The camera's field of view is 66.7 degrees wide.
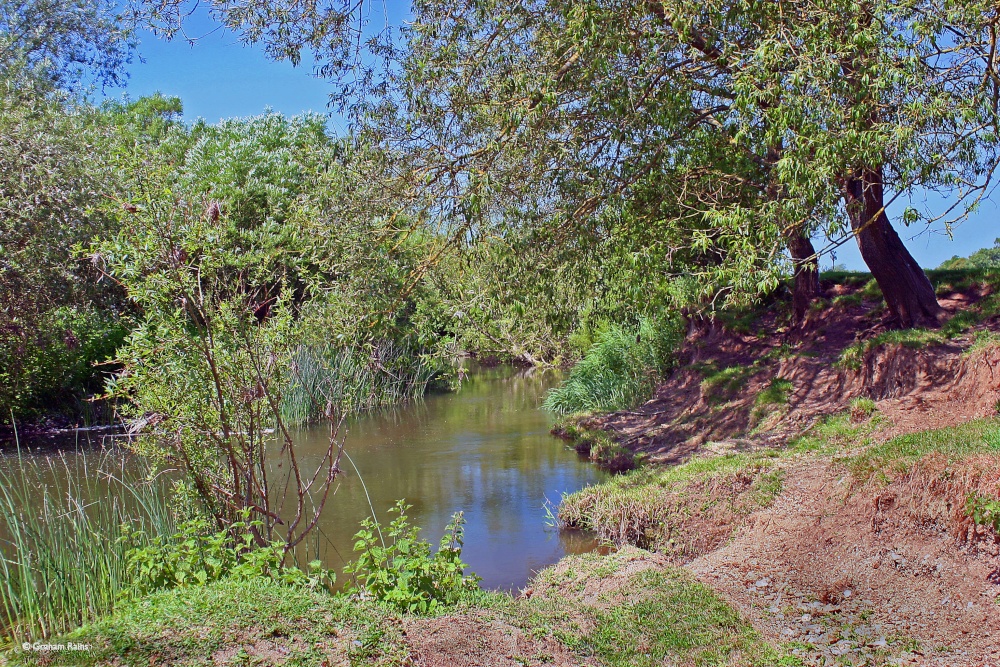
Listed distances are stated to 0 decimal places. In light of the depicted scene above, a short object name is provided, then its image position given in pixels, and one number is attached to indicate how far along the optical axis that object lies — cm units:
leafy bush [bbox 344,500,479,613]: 498
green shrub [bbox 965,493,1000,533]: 520
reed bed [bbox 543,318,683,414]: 1498
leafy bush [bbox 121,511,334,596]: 515
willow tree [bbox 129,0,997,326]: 752
